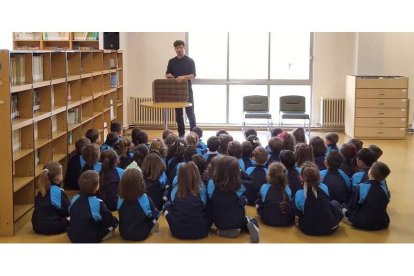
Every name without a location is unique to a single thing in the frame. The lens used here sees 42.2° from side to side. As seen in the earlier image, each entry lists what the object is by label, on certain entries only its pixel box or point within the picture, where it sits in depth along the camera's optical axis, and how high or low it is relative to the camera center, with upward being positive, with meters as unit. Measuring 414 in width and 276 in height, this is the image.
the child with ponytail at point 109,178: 5.02 -0.97
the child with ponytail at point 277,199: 4.63 -1.07
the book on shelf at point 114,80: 8.91 -0.11
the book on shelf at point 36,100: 5.41 -0.27
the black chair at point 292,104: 10.09 -0.55
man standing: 8.54 +0.05
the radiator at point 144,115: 10.92 -0.83
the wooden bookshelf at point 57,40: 8.59 +0.53
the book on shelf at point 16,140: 4.79 -0.60
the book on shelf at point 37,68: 5.26 +0.05
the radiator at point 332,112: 10.73 -0.74
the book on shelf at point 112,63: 8.86 +0.18
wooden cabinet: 9.81 -0.58
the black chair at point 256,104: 10.16 -0.56
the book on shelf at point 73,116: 6.57 -0.52
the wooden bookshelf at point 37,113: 4.32 -0.41
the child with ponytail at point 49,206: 4.37 -1.08
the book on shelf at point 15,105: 4.84 -0.29
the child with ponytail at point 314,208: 4.40 -1.09
